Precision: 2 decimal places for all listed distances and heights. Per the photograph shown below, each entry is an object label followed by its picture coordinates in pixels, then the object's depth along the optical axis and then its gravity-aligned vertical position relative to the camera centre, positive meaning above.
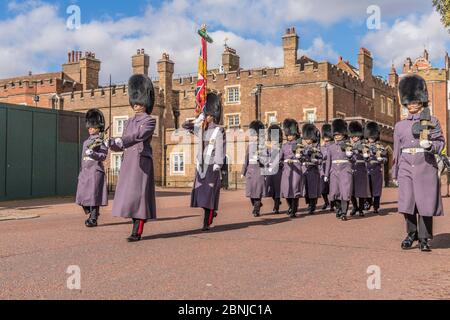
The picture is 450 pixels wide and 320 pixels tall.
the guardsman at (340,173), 11.98 -0.06
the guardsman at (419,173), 7.55 -0.04
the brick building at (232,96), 40.47 +5.61
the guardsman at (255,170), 13.28 +0.01
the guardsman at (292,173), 13.08 -0.06
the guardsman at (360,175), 12.99 -0.11
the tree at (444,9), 17.78 +5.06
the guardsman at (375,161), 14.18 +0.23
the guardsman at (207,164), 9.58 +0.10
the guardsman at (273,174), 13.76 -0.09
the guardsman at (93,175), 10.42 -0.09
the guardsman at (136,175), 8.23 -0.07
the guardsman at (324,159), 15.56 +0.28
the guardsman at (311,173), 14.02 -0.07
